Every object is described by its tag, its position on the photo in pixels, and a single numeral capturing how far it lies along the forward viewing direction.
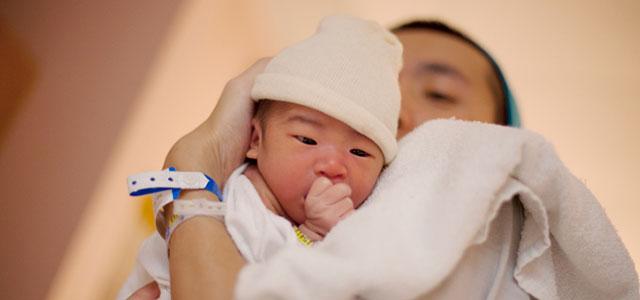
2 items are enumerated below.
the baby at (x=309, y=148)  0.69
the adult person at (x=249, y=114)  0.62
